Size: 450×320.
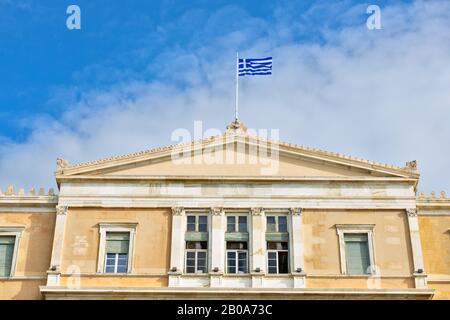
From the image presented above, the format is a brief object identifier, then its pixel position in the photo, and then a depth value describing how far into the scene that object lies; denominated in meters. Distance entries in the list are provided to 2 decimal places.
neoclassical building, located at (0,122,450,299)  30.80
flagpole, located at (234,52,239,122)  35.87
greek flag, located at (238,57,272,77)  35.81
